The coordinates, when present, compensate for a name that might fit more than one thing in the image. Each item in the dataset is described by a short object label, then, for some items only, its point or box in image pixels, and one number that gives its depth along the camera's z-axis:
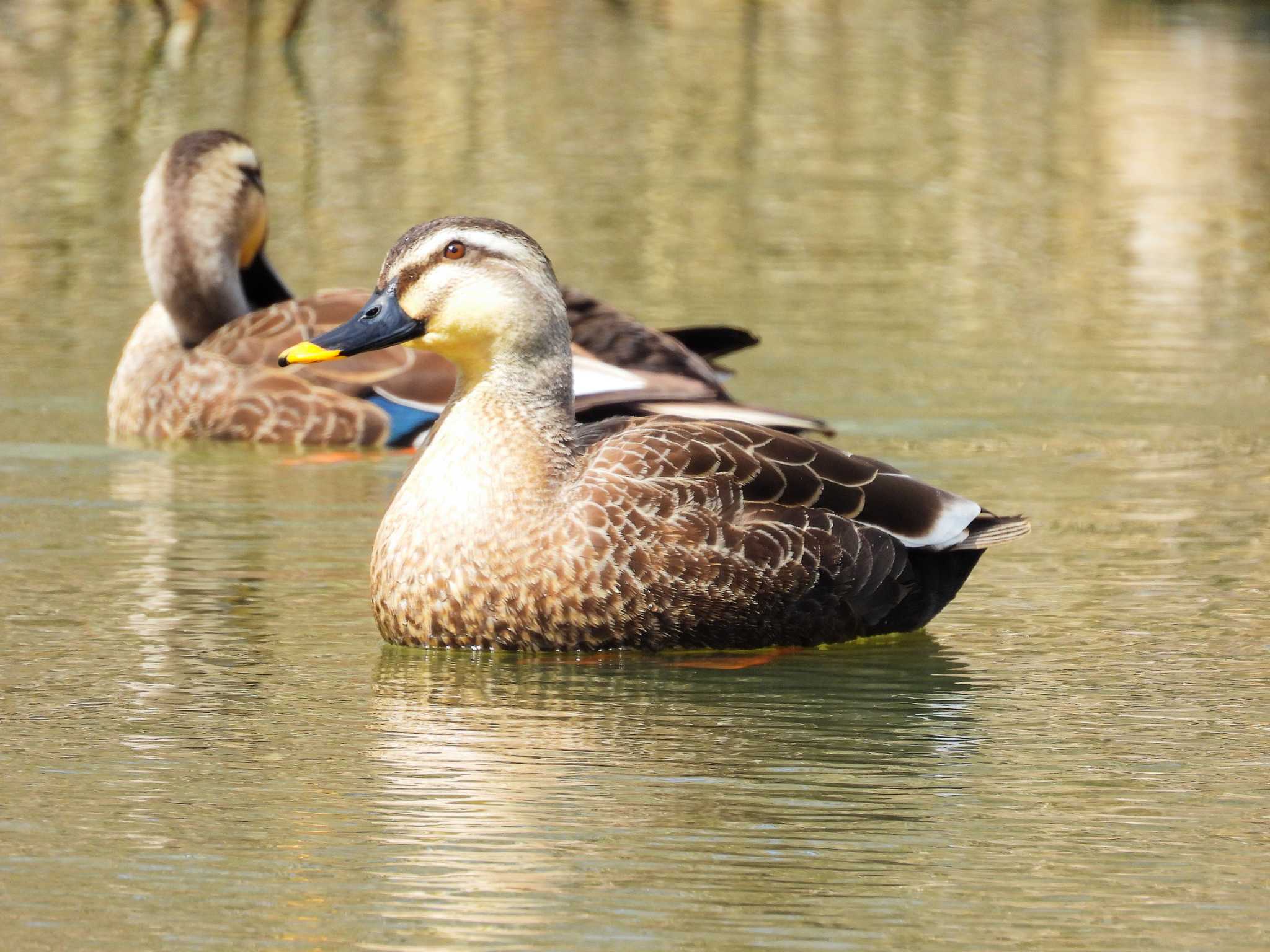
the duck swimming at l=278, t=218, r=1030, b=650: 15.23
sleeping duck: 23.06
